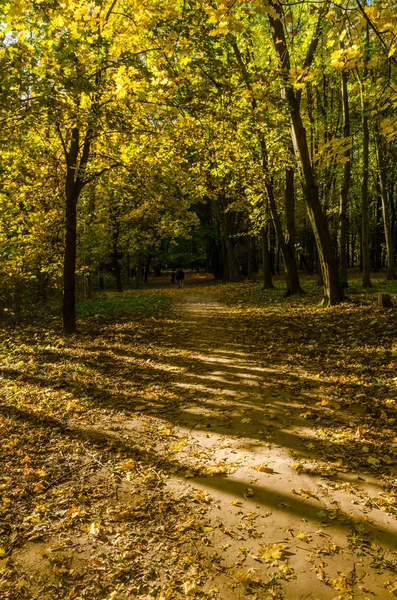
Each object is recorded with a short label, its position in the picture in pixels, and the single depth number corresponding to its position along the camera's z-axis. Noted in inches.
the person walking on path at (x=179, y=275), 1129.4
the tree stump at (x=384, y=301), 438.9
